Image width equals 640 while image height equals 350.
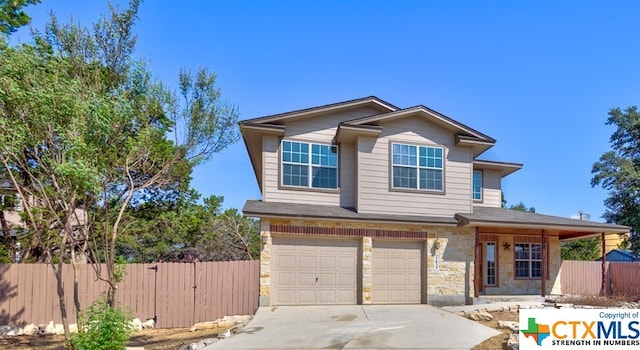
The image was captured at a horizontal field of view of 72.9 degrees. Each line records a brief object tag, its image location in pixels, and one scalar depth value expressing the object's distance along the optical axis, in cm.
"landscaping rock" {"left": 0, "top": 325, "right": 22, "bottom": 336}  1185
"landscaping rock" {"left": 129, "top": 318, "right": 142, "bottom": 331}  1238
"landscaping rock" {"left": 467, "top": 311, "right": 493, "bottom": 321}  1165
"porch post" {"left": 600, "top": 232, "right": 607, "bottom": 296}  1619
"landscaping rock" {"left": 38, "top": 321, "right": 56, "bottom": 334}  1219
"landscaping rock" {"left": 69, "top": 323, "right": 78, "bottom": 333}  1215
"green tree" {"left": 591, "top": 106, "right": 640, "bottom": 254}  2666
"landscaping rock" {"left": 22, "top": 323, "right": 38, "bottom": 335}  1206
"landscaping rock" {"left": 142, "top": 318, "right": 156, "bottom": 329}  1267
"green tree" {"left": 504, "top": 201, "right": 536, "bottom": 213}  4488
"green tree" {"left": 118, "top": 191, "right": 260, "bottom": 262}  1762
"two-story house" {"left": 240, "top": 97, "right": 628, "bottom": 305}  1340
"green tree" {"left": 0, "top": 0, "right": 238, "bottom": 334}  861
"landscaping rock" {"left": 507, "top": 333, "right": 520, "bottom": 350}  698
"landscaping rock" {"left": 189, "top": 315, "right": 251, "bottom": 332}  1245
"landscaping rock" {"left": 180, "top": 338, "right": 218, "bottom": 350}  834
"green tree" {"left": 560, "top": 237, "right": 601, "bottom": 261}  3447
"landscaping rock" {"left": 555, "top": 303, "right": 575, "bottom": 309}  1210
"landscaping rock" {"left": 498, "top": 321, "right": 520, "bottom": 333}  952
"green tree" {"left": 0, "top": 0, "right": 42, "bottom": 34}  1341
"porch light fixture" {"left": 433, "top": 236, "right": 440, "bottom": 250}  1428
